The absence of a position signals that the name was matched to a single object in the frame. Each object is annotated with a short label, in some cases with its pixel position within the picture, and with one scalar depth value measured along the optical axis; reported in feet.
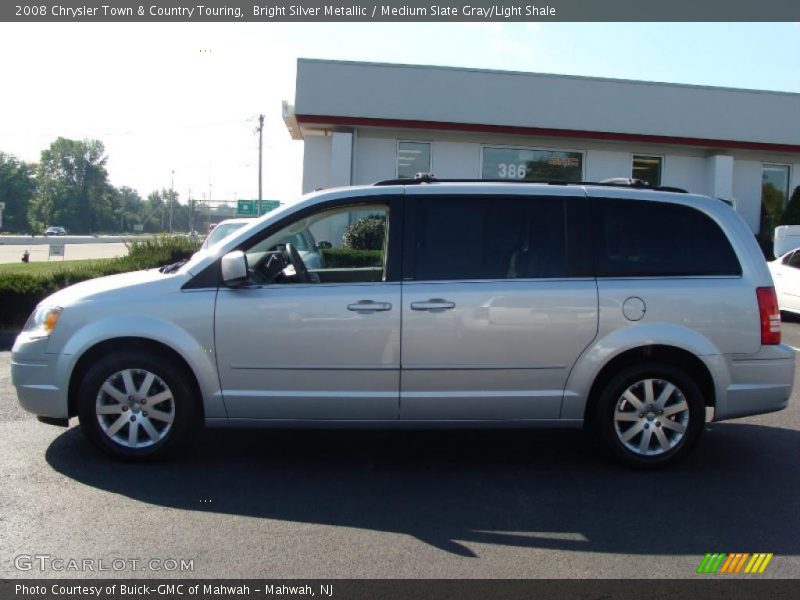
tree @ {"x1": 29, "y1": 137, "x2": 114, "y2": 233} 353.51
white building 65.51
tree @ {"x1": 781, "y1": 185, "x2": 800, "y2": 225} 68.60
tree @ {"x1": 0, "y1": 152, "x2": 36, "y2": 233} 339.77
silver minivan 16.97
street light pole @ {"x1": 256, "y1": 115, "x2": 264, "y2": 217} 174.38
